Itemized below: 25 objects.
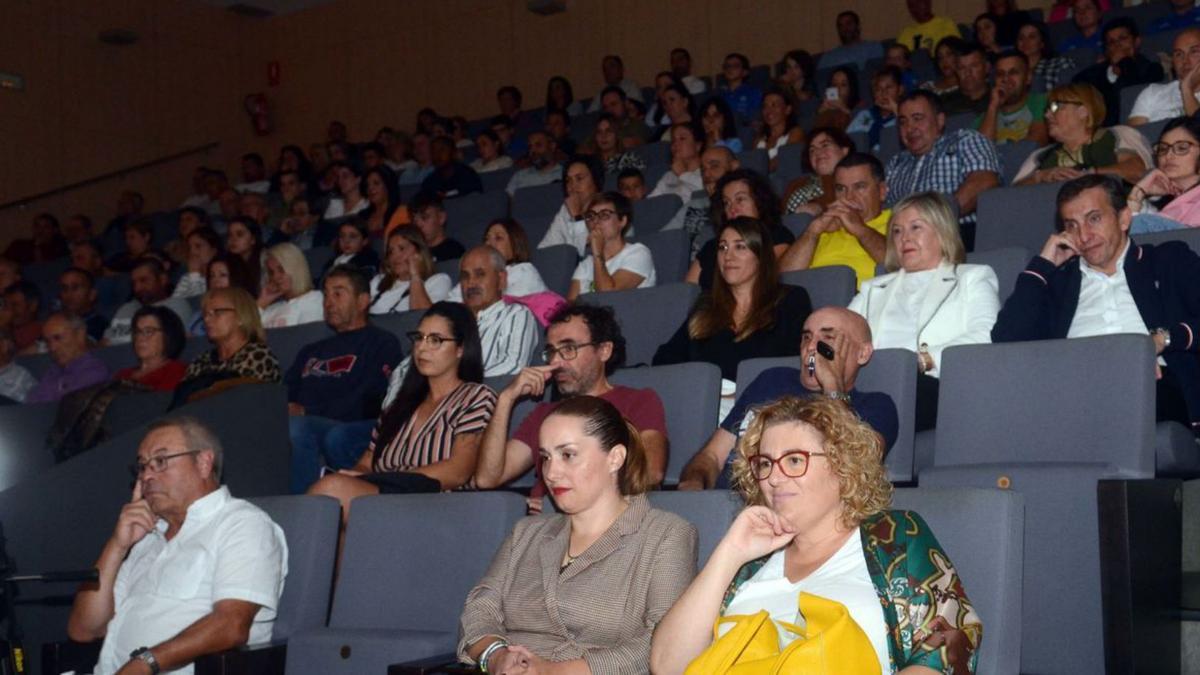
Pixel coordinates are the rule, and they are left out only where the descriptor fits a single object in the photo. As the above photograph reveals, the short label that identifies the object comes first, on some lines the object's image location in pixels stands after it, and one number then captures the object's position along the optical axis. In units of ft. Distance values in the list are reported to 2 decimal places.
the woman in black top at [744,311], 11.79
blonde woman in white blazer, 11.24
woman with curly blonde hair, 6.22
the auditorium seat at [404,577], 8.46
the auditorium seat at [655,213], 18.63
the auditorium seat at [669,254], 16.35
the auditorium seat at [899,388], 9.29
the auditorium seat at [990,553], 6.72
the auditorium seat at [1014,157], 16.66
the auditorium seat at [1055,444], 8.02
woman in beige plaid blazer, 7.60
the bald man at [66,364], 17.01
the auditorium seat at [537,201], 21.99
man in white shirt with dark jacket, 10.12
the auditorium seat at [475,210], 22.43
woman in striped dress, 11.07
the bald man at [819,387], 9.18
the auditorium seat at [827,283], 12.50
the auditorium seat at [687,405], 10.45
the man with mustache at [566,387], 10.43
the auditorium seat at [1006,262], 12.03
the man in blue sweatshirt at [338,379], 13.39
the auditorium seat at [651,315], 13.16
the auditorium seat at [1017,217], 13.50
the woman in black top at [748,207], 14.52
